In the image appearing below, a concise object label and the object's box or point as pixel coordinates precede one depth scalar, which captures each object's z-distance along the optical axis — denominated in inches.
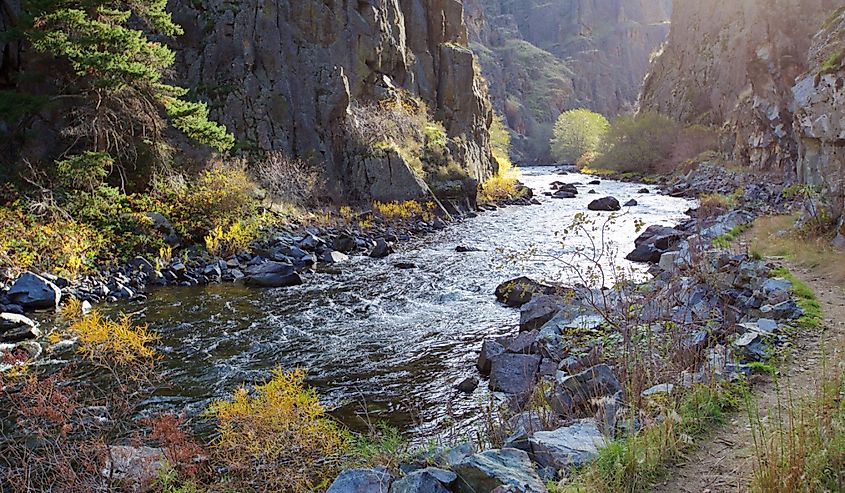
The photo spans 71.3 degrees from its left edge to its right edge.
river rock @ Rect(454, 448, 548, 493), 177.2
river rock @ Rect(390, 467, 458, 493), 185.0
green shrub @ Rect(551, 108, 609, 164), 3742.6
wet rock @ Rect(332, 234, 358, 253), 971.3
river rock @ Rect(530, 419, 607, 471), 192.7
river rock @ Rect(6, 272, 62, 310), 587.5
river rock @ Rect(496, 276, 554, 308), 601.0
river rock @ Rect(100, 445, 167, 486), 265.6
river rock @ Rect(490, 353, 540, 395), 389.1
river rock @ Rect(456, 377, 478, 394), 404.5
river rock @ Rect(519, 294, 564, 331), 508.1
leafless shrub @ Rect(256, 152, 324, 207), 1095.0
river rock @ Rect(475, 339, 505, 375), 433.1
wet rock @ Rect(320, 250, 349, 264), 890.1
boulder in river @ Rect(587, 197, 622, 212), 1384.2
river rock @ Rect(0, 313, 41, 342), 501.5
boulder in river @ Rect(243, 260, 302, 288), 731.4
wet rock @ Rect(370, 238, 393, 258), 929.5
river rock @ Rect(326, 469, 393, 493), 198.5
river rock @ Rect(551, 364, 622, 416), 277.7
